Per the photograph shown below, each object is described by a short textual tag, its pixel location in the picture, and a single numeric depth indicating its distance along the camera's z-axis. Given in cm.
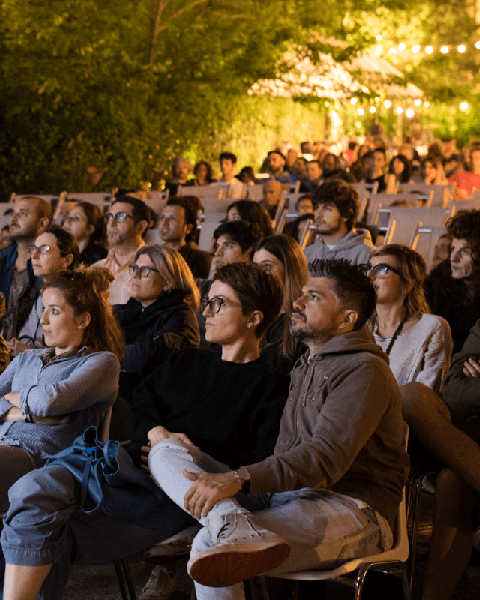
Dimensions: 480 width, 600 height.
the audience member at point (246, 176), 1300
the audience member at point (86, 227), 657
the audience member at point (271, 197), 965
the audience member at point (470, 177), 1190
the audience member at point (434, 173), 1227
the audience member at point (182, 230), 628
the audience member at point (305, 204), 925
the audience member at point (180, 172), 1222
